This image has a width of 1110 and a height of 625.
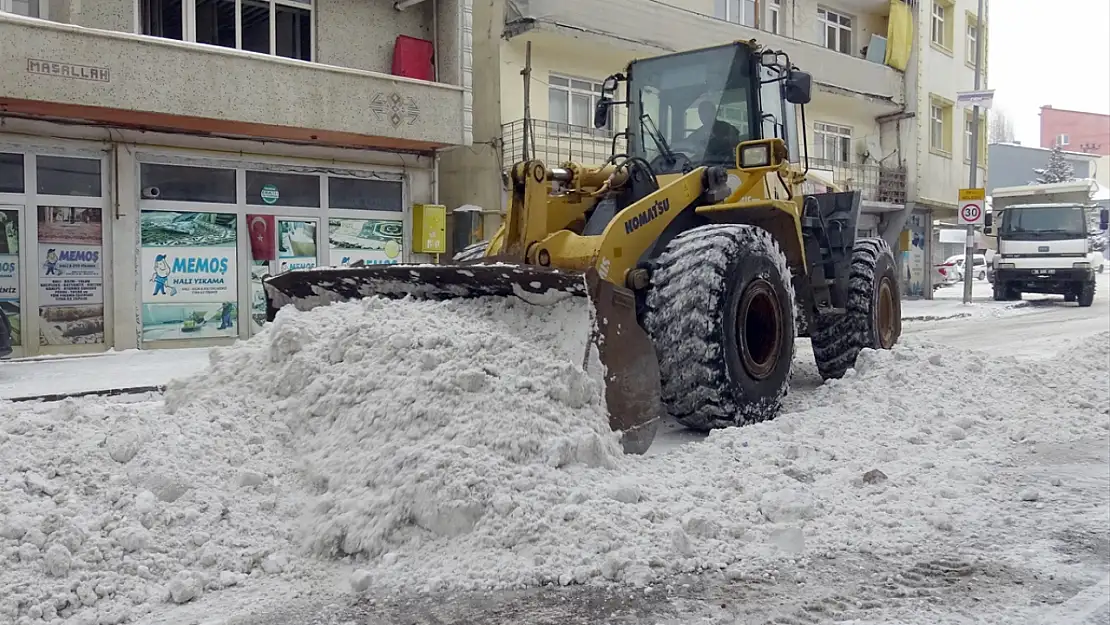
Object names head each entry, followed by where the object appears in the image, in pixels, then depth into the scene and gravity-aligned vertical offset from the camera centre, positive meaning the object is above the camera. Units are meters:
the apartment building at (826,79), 16.50 +4.38
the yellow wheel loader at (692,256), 5.31 +0.14
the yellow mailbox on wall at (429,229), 15.71 +0.83
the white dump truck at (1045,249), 22.88 +0.73
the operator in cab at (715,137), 6.93 +1.06
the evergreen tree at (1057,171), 53.19 +6.27
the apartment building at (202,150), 11.84 +1.86
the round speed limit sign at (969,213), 22.19 +1.57
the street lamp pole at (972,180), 22.70 +2.51
